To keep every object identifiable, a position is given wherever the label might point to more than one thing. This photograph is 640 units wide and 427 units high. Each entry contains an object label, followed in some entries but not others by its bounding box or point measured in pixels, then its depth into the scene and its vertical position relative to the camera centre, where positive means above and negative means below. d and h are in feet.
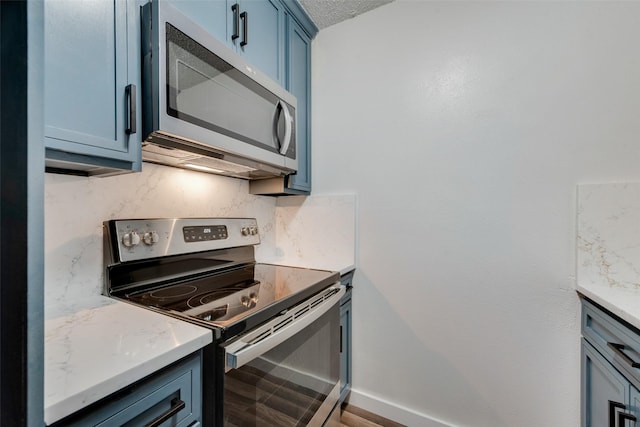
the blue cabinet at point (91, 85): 2.13 +1.08
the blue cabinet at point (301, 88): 5.02 +2.40
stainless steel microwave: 2.68 +1.29
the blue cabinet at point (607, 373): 2.68 -1.77
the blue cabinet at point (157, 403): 1.63 -1.27
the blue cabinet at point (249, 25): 3.28 +2.55
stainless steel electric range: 2.35 -1.00
